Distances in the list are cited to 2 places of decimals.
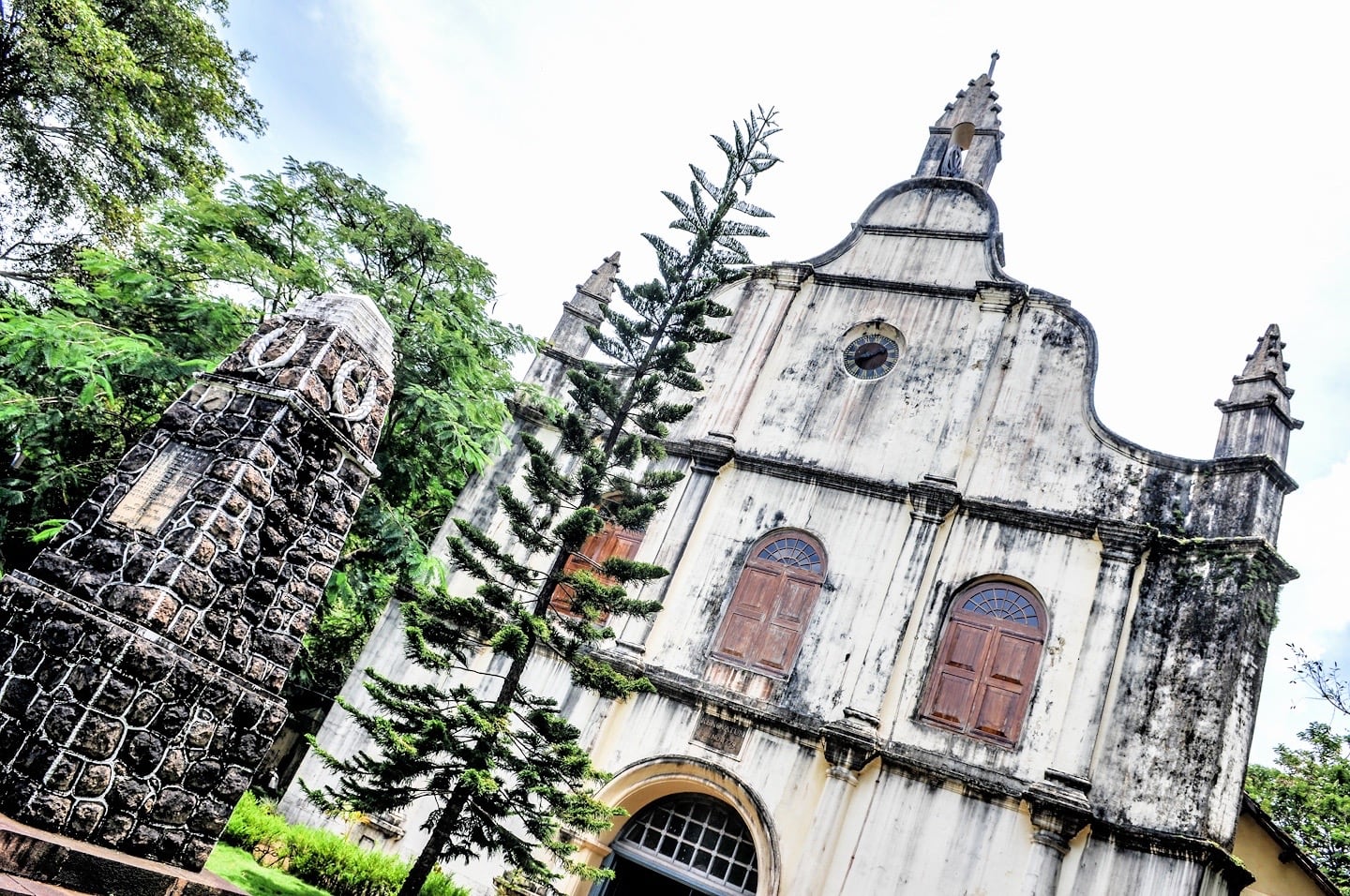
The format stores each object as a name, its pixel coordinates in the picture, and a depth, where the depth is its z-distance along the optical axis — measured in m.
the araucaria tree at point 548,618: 7.47
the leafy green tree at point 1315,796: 14.65
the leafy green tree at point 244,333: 8.99
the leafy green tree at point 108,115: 10.89
